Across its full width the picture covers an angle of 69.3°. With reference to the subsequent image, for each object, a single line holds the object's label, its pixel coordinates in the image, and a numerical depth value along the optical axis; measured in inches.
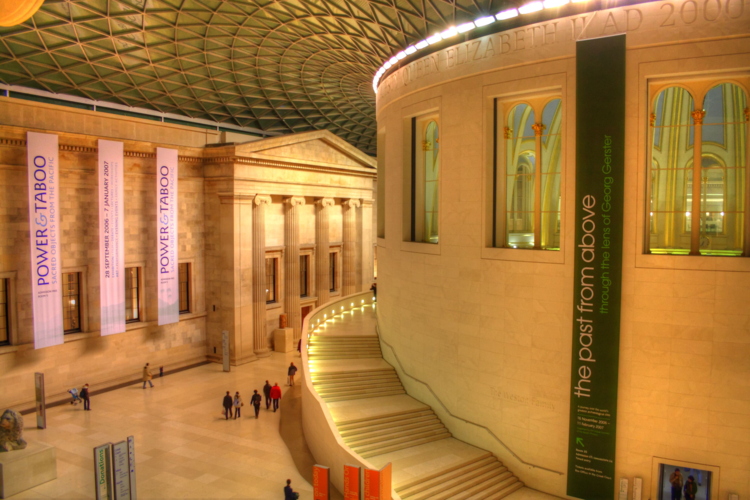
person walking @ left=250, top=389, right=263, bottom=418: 829.8
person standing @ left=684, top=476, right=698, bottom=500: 521.0
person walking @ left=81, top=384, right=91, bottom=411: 823.7
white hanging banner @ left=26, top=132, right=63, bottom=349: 807.7
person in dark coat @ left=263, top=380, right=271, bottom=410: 864.3
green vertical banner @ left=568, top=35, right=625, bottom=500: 537.3
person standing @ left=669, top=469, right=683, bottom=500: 527.2
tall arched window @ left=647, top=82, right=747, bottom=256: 529.3
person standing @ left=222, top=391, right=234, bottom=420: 804.0
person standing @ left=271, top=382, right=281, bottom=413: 855.7
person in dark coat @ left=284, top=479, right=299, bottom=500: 542.0
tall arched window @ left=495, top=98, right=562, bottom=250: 605.3
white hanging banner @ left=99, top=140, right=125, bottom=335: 901.8
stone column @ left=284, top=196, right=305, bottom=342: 1269.7
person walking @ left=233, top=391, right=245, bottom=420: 813.9
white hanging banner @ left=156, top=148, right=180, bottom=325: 999.0
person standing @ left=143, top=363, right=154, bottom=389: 941.8
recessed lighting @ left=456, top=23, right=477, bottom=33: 664.4
